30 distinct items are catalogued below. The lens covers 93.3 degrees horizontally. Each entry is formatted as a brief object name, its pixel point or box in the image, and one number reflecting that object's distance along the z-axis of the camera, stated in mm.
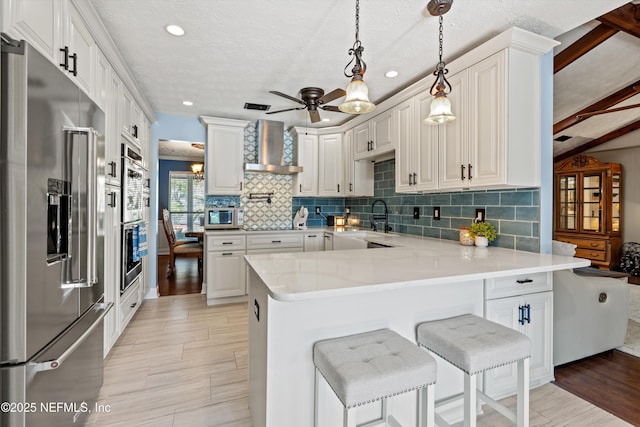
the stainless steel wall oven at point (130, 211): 2766
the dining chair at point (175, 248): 5219
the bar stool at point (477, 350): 1313
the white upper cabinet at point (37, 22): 1170
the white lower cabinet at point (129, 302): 2809
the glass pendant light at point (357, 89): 1689
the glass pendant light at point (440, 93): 1831
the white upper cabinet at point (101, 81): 2139
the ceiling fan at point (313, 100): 2988
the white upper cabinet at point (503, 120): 2084
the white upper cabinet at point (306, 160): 4598
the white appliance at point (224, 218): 4230
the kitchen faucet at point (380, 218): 3975
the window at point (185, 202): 7758
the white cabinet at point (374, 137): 3381
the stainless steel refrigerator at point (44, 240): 1067
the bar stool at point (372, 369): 1105
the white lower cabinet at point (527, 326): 1845
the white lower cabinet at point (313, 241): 4281
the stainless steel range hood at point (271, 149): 4357
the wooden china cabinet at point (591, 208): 5773
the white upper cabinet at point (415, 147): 2754
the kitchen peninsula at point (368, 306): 1388
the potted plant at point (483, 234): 2445
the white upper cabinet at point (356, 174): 4305
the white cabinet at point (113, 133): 2383
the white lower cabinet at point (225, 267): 3900
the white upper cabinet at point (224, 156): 4238
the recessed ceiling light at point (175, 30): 2141
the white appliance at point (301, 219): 4602
